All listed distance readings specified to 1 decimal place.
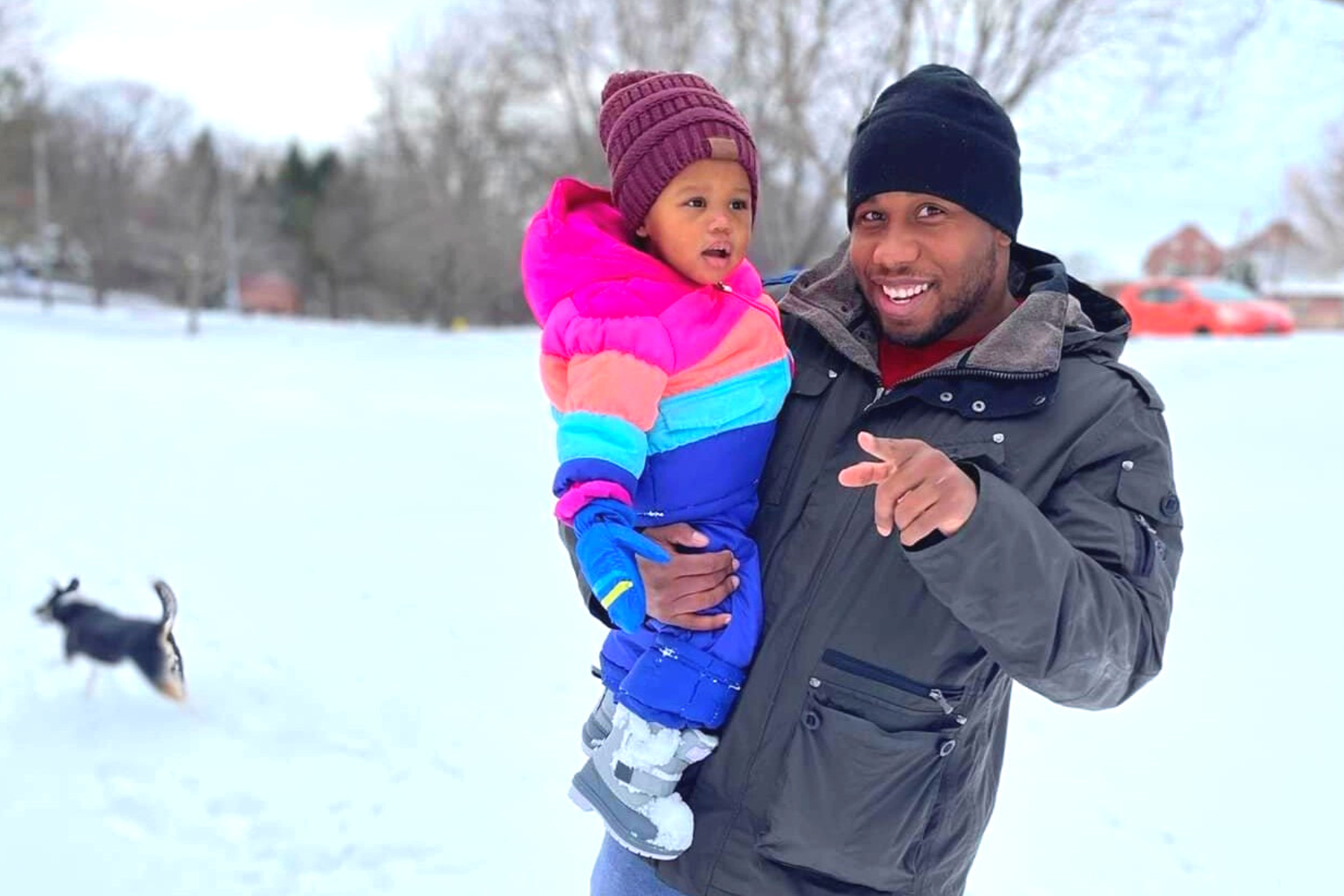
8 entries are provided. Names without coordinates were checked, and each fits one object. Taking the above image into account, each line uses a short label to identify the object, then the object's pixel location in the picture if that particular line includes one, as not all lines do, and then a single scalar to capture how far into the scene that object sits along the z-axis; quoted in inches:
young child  57.1
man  45.9
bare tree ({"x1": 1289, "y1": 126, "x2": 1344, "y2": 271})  1517.0
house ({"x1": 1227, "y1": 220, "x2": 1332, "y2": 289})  2240.8
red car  738.2
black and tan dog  111.7
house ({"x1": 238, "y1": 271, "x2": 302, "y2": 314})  1512.1
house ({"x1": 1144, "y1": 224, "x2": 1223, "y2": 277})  2464.3
